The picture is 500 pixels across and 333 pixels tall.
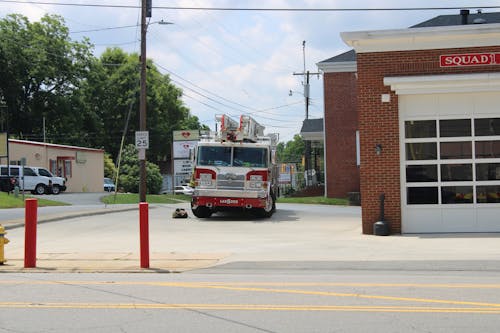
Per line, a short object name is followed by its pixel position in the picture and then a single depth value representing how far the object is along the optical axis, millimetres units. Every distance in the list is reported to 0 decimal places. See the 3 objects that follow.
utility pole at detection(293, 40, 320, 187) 49875
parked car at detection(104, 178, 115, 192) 61344
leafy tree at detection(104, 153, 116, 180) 69125
